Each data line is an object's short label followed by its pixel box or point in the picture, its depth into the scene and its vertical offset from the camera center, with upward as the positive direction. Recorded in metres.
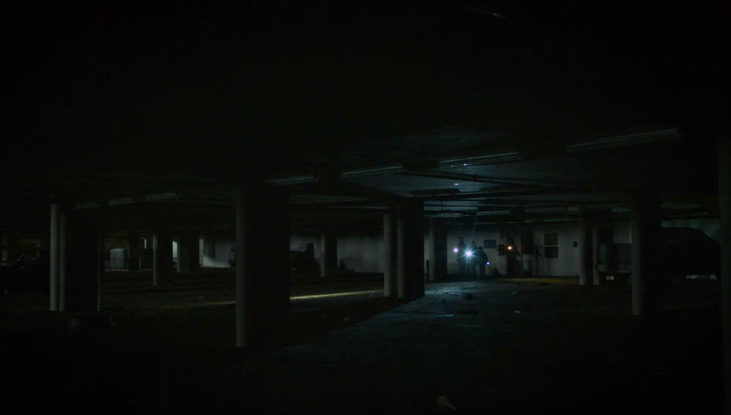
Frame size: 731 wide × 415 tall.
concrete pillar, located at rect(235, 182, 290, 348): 13.09 -0.51
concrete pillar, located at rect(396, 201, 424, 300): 22.31 -0.28
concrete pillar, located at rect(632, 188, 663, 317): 17.14 -0.38
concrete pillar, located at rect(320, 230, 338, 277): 40.22 -0.53
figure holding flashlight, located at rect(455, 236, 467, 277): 34.31 -0.61
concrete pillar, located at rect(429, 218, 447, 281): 32.67 -0.46
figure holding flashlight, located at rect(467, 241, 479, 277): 34.25 -0.77
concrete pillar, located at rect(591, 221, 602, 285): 28.34 -0.37
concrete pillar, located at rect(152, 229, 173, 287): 32.78 -0.58
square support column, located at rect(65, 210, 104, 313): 20.17 -0.45
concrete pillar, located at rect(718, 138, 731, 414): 7.10 -0.12
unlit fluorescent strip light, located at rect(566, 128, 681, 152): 8.38 +1.34
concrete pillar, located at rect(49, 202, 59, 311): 20.38 -0.34
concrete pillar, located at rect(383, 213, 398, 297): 23.88 -0.46
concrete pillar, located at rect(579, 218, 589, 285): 28.73 -0.41
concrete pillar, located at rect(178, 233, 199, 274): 45.94 -0.39
